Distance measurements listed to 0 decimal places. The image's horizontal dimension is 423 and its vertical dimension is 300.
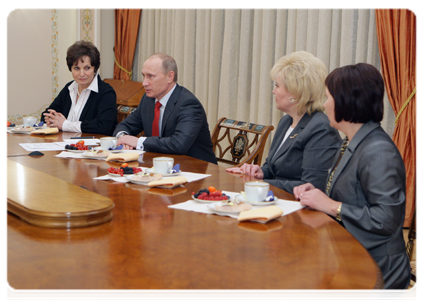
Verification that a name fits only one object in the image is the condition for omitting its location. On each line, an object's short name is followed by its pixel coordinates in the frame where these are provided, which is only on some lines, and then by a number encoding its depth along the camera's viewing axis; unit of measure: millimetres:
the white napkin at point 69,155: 2441
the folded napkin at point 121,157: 2320
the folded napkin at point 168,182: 1792
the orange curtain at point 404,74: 3312
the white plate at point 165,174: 1979
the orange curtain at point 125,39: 6102
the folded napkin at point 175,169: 2031
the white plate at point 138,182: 1817
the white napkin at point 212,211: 1482
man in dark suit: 2828
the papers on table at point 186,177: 1920
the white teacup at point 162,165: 1989
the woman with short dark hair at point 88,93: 3824
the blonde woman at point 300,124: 2160
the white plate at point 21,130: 3317
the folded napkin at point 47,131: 3256
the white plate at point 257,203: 1553
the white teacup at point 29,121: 3502
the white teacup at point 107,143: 2594
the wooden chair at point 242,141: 2832
